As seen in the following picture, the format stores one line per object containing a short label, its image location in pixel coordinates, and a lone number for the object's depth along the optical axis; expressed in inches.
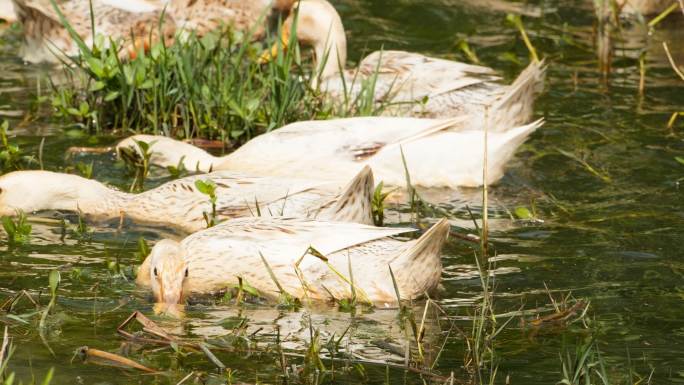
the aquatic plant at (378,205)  599.8
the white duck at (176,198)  595.2
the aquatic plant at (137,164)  671.8
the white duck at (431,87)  729.6
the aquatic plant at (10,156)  673.0
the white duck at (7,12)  1015.6
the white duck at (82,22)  911.0
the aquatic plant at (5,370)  345.7
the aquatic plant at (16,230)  555.5
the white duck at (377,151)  661.3
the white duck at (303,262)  482.9
